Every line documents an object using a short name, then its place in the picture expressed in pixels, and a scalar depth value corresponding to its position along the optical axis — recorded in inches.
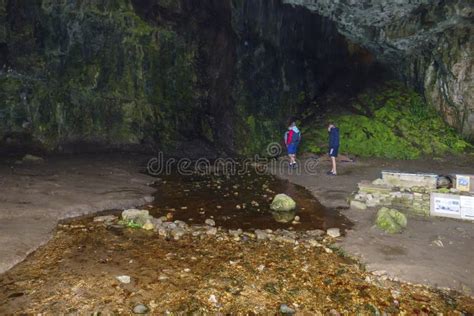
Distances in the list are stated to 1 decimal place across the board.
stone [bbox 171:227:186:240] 368.4
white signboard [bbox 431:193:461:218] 422.6
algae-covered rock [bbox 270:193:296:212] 466.9
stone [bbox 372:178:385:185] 502.0
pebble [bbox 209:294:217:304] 254.8
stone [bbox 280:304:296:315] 249.1
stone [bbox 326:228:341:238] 380.8
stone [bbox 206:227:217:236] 378.9
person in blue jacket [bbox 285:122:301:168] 733.3
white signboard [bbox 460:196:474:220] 414.0
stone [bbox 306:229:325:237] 386.3
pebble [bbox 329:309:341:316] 249.6
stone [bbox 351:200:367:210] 469.4
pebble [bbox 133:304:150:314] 237.8
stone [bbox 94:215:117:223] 402.5
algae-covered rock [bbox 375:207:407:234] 386.3
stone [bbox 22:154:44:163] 663.8
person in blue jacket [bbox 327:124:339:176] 674.7
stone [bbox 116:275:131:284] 272.8
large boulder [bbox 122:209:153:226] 394.6
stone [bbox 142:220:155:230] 386.3
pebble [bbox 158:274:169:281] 281.2
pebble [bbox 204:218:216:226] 410.2
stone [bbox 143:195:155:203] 488.9
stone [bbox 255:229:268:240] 375.9
